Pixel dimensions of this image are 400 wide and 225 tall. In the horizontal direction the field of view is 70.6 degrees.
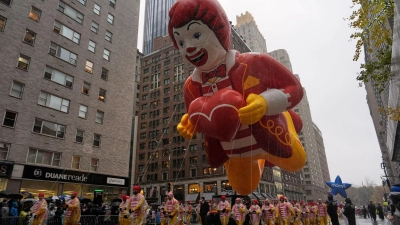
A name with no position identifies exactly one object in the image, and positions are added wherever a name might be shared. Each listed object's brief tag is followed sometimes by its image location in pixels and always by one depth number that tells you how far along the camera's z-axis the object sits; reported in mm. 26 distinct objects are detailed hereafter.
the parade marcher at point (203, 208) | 16264
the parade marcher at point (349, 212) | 14039
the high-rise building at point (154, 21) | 152875
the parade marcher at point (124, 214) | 10400
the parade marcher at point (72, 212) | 11648
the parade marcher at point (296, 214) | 14466
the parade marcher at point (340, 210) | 22756
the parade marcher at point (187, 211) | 20364
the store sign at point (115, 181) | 28136
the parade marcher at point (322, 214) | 16797
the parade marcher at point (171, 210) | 12391
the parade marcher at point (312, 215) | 17234
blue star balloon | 18212
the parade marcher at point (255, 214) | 13602
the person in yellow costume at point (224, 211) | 13844
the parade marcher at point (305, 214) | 16891
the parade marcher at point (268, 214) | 13414
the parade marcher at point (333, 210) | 14188
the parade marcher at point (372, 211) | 23061
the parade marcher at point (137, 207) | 10438
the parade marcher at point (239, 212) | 13266
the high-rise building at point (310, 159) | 101212
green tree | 9281
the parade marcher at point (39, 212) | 11906
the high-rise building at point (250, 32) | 119938
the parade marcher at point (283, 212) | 13273
